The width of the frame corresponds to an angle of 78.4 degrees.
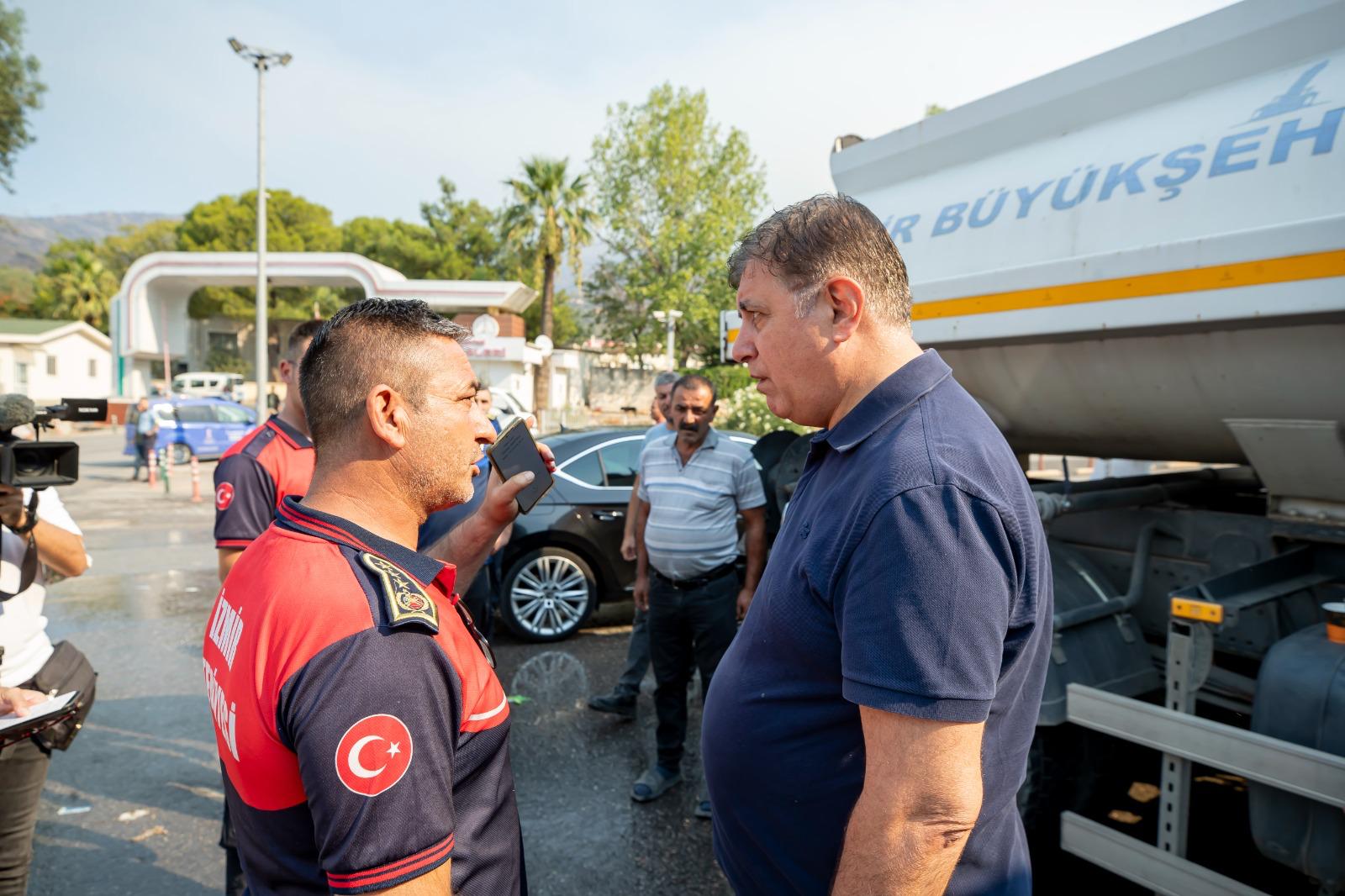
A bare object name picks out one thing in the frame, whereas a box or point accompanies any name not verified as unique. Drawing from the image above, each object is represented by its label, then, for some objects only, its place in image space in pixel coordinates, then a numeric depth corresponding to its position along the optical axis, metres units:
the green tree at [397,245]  49.09
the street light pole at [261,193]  19.16
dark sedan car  6.38
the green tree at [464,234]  49.97
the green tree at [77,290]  51.75
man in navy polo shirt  1.24
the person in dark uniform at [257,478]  3.10
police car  18.42
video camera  2.57
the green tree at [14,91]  27.73
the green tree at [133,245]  65.62
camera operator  2.48
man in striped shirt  4.21
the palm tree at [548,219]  38.38
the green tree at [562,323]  45.28
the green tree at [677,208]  35.59
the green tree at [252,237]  45.78
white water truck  2.45
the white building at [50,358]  38.34
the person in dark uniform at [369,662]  1.15
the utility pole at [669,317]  22.45
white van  33.09
